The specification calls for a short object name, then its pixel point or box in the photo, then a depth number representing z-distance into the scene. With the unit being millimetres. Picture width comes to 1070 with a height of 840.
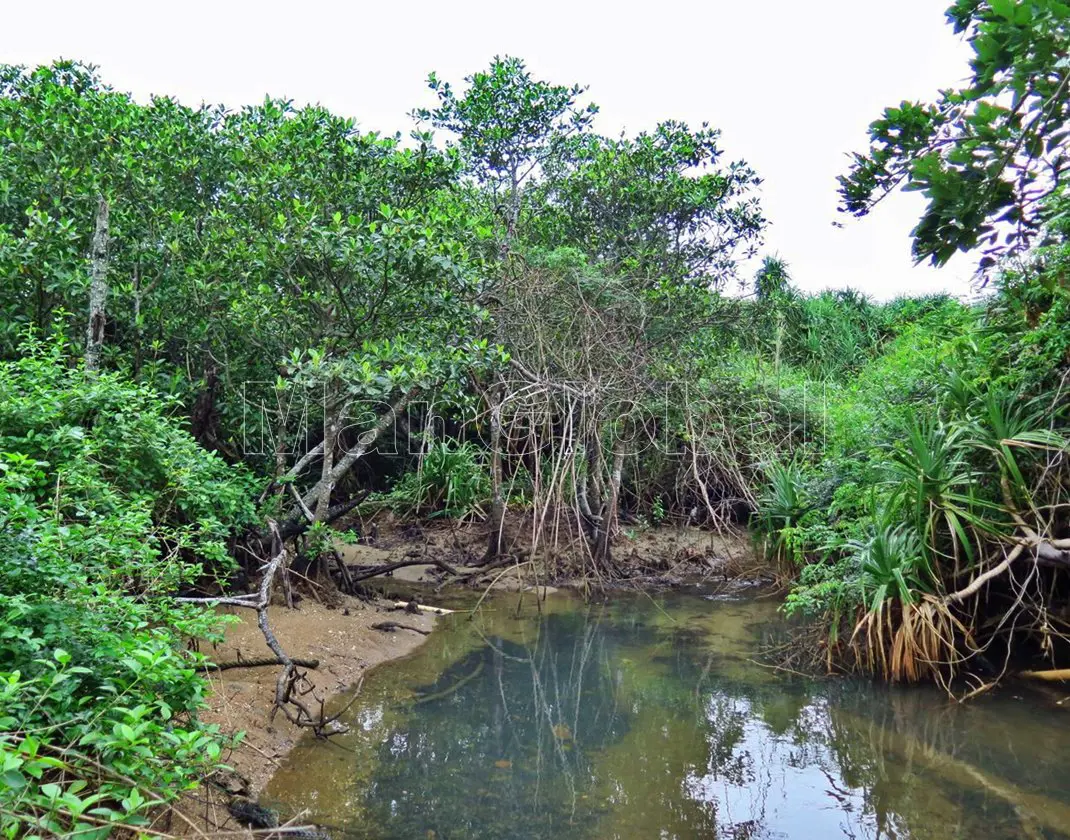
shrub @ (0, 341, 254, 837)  2400
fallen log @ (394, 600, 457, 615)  7723
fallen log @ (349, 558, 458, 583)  8103
